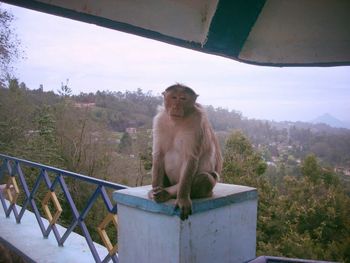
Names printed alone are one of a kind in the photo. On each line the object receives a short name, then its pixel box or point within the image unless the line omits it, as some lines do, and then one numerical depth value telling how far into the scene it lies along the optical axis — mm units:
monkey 2250
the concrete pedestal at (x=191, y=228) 1835
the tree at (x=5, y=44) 14336
